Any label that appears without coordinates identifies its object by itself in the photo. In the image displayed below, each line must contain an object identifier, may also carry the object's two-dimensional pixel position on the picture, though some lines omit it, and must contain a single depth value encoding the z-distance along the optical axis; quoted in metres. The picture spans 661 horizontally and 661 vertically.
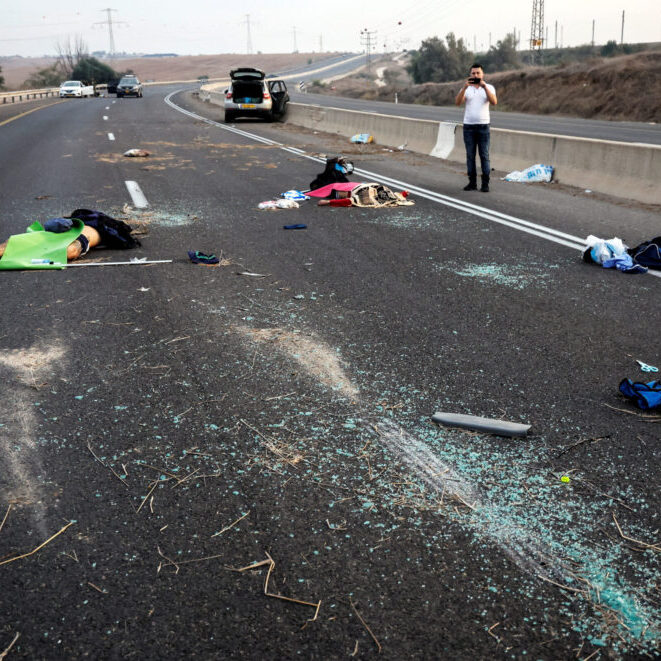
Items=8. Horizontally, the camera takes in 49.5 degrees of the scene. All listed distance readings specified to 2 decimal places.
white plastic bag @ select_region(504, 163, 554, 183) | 13.10
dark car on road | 59.62
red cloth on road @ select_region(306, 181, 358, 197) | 10.80
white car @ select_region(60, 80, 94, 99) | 59.91
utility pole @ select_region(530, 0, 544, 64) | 70.88
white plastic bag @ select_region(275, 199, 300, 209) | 10.26
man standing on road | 11.90
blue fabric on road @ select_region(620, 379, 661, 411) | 3.81
